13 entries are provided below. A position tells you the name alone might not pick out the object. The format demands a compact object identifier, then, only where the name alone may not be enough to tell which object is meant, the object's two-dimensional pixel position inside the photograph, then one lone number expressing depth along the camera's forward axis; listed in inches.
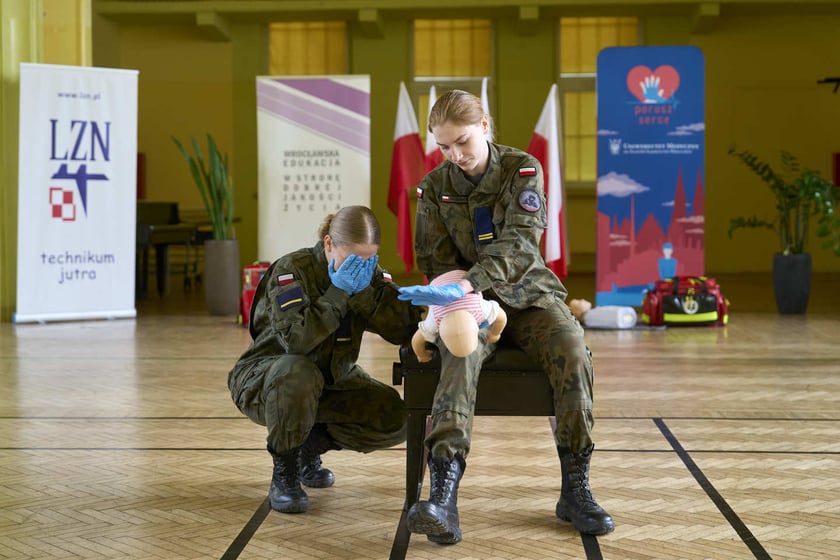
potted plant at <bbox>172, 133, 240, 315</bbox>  309.1
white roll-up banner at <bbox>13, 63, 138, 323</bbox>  285.3
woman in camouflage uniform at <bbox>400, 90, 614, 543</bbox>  97.4
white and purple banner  300.5
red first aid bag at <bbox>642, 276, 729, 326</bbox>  279.6
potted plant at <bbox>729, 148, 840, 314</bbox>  305.7
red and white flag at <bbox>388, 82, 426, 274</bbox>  311.1
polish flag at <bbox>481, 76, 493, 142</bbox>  303.9
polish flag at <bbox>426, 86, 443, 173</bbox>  306.2
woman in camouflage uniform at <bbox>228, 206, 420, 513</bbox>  105.3
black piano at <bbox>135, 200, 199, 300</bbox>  382.0
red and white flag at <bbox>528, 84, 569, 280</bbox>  292.4
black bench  103.8
